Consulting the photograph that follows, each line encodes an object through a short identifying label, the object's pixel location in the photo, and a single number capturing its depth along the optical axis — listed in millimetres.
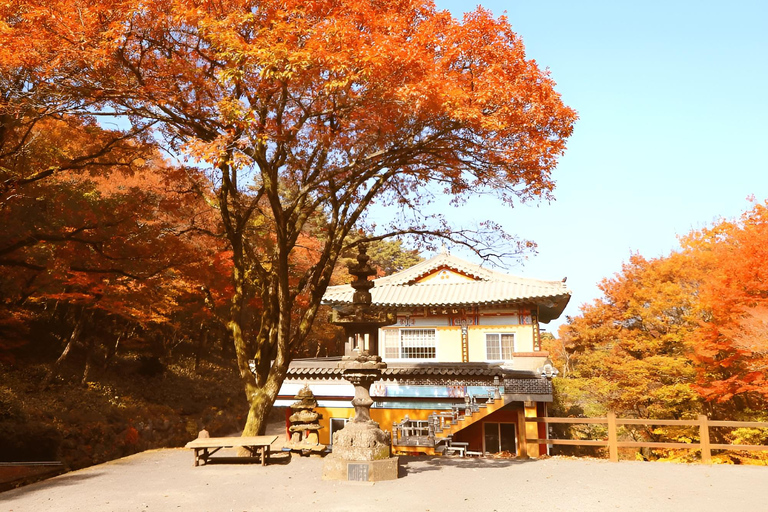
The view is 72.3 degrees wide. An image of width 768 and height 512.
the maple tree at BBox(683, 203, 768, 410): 16047
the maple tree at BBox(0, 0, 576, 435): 8922
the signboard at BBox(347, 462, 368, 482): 9586
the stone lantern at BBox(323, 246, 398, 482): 9766
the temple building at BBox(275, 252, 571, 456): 19578
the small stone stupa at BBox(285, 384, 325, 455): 13031
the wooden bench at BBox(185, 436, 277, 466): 10923
